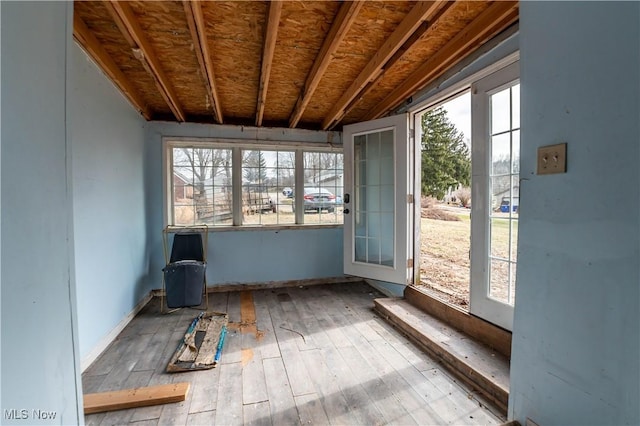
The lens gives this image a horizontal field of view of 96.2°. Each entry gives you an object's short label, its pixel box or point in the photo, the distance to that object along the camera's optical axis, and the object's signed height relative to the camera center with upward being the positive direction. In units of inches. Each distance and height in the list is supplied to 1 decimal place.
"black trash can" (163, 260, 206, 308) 120.6 -32.3
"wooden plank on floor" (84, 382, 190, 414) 66.6 -45.8
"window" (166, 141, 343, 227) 154.9 +12.6
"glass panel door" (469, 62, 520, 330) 82.3 +3.0
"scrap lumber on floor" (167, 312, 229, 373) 84.1 -46.0
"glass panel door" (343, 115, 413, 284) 127.6 +2.4
